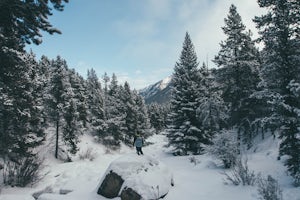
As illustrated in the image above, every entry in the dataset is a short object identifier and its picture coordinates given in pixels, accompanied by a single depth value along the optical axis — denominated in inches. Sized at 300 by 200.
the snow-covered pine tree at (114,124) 1707.7
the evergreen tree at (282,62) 483.4
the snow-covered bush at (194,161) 756.4
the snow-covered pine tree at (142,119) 1969.4
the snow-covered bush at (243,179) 454.3
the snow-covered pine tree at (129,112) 1833.2
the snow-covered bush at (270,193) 337.4
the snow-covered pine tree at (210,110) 1008.9
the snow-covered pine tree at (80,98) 1694.1
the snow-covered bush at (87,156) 1270.9
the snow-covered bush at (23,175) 623.3
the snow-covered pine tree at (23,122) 391.5
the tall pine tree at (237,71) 993.5
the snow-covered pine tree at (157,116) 3095.5
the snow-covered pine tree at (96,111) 1817.2
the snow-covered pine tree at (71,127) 1307.8
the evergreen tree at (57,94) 1278.3
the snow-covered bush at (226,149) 616.4
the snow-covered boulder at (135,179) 426.0
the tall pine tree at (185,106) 1080.2
